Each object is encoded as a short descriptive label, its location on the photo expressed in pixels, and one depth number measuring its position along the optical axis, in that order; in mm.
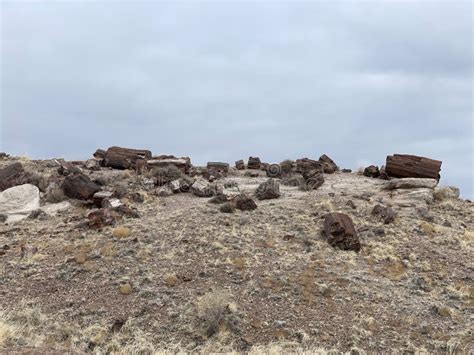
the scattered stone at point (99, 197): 22881
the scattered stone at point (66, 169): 27781
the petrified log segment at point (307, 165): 32169
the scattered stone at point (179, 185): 26250
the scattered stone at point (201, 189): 25719
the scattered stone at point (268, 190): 25500
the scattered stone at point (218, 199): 23766
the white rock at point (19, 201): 22453
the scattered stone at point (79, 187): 23859
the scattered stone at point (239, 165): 35656
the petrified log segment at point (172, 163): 30688
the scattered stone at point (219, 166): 33647
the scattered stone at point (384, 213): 22000
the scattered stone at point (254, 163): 35719
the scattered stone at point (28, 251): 18083
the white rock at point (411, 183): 26875
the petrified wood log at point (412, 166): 28875
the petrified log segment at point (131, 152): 33156
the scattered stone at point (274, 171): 32175
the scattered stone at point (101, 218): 20281
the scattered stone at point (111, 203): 22047
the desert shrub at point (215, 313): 14023
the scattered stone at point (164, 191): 25438
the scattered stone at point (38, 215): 21877
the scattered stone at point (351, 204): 23311
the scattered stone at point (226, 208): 22406
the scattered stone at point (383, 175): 30712
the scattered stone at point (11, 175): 25266
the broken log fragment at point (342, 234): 19453
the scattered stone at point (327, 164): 33531
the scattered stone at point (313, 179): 27669
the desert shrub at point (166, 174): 27688
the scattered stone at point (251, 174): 32581
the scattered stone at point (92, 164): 31250
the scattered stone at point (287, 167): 32253
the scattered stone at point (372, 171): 32031
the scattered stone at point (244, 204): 22953
